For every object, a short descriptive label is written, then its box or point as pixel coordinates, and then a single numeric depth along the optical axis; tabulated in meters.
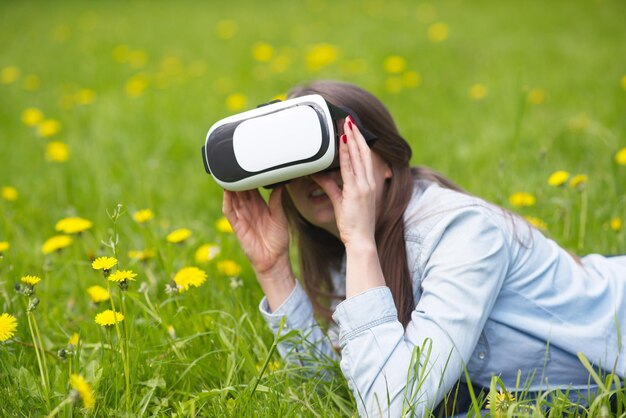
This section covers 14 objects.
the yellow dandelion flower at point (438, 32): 4.71
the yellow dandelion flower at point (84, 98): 3.71
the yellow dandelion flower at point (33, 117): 3.19
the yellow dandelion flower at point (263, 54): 4.28
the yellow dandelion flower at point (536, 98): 3.44
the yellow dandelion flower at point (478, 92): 3.53
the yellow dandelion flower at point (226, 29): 5.49
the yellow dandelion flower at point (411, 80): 3.66
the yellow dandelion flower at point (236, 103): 3.33
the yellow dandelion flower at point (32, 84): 4.23
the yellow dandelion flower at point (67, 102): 3.82
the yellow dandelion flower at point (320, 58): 3.96
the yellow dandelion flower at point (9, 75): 4.32
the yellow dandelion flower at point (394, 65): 3.89
